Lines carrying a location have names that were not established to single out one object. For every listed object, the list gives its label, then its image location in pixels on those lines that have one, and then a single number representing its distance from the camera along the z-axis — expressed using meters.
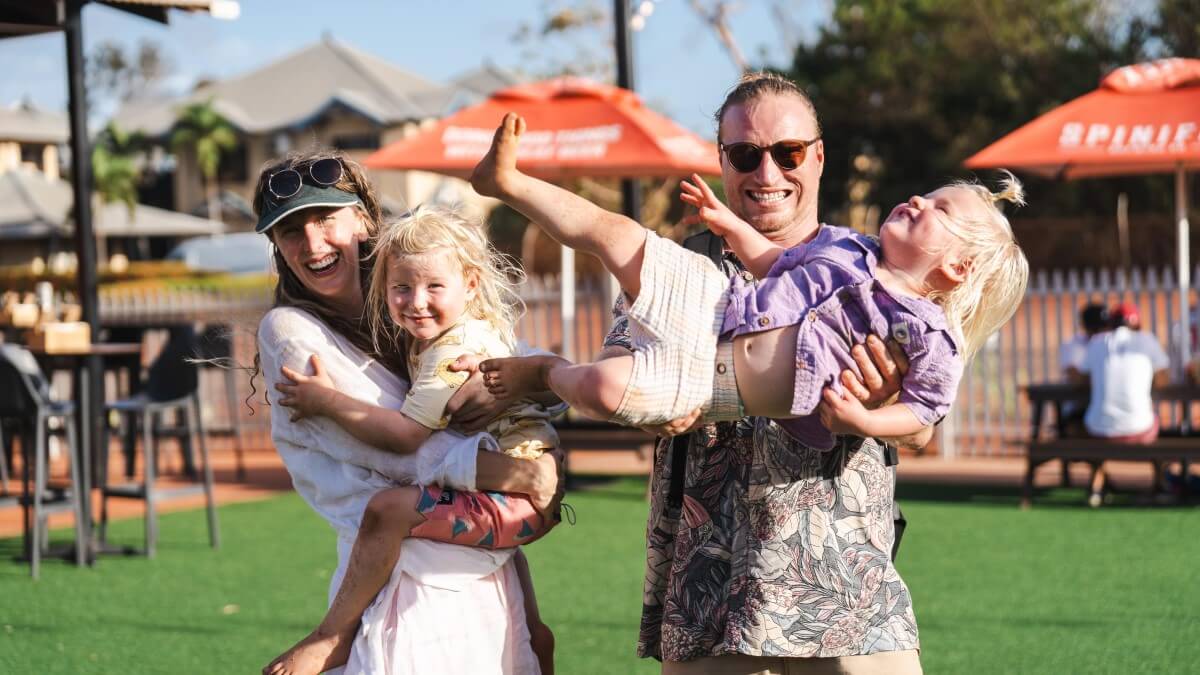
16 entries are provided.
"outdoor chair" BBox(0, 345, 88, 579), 8.45
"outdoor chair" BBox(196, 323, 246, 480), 13.07
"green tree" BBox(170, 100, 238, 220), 56.28
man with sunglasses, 2.85
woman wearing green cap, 2.96
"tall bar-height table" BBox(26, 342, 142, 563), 8.76
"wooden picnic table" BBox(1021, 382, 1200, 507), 10.02
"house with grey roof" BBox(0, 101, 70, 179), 56.38
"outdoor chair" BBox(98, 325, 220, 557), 8.87
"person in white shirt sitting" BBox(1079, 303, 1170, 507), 10.14
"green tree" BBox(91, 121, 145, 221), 51.12
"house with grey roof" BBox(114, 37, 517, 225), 54.53
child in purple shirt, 2.60
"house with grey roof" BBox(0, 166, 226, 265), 43.09
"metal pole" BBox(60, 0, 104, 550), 9.38
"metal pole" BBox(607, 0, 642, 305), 12.47
